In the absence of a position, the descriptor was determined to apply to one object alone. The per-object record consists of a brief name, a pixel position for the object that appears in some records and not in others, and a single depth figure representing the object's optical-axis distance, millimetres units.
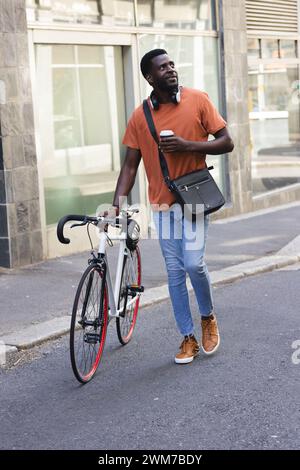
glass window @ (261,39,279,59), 14573
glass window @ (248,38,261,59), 14133
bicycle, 5492
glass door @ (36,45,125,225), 10000
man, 5602
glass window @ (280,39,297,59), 15148
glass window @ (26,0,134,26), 9805
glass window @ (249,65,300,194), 14383
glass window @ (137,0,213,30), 11706
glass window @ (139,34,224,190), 12344
